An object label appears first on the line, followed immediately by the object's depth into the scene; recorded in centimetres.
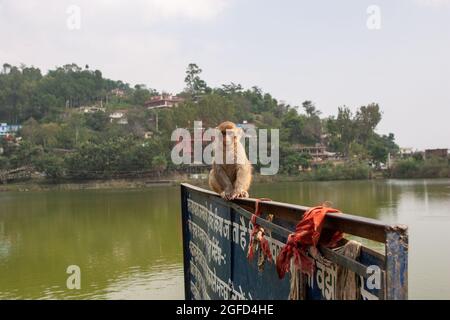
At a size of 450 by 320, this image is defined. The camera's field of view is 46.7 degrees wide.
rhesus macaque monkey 316
